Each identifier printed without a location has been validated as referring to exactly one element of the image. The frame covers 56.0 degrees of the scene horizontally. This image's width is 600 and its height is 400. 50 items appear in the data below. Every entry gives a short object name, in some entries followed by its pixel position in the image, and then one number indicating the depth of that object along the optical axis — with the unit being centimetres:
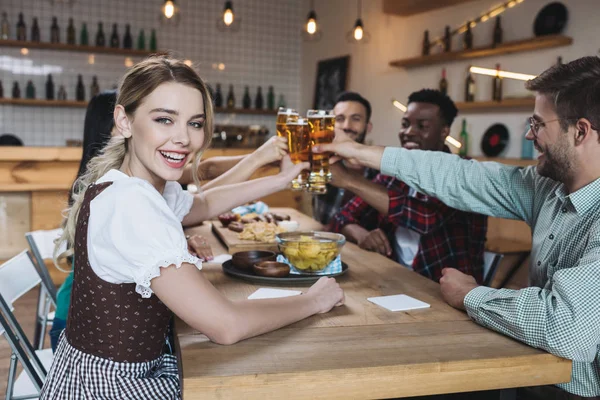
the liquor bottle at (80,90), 627
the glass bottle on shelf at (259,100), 710
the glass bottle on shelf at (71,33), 617
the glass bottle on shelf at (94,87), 629
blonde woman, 115
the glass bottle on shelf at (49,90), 612
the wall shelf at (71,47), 586
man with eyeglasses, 118
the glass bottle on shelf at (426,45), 479
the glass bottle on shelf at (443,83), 459
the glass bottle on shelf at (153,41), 649
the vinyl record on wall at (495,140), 408
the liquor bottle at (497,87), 410
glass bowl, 166
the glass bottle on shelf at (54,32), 608
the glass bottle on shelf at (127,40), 635
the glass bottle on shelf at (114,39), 625
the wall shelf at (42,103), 586
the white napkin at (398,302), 142
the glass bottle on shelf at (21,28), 594
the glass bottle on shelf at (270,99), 712
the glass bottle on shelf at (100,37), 626
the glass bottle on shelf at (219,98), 695
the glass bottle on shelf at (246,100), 699
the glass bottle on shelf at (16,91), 599
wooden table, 100
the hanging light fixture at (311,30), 447
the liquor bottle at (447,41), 454
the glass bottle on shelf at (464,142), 439
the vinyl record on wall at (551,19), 362
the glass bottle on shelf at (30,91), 605
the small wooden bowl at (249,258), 171
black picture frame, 615
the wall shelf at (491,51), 361
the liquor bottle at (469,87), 436
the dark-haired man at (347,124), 352
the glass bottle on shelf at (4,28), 589
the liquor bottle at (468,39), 434
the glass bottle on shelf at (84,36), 622
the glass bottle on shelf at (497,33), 408
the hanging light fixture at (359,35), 468
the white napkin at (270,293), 148
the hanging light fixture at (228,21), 412
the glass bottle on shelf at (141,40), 641
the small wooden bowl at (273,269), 162
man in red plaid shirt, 220
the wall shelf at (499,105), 380
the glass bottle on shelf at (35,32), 599
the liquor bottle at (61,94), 618
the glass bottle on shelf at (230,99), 695
